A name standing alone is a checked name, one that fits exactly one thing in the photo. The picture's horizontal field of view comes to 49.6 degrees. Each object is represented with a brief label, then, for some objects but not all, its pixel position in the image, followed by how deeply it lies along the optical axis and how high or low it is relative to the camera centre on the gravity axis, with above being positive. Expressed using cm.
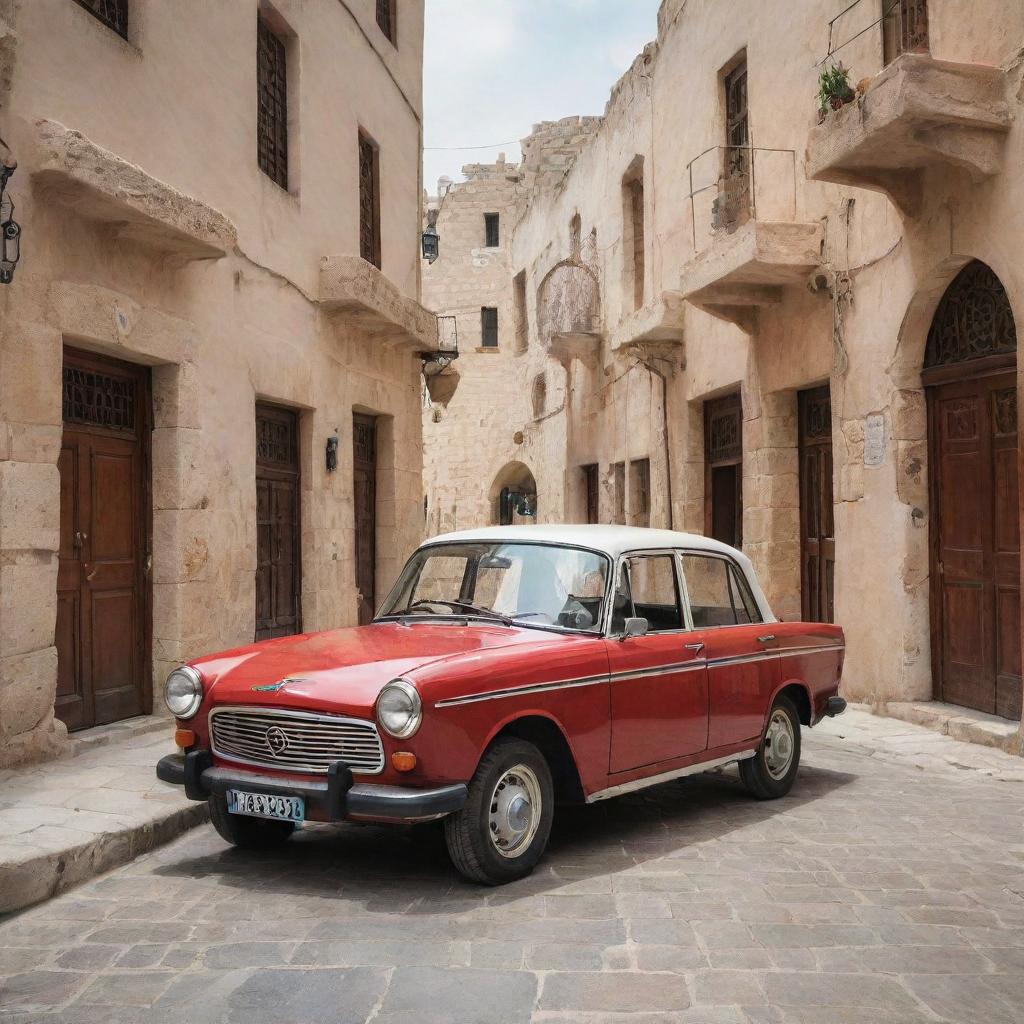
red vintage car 427 -69
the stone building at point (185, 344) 648 +151
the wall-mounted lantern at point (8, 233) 606 +171
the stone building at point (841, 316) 768 +196
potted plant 817 +330
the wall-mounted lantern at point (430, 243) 1812 +490
